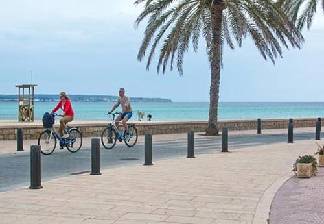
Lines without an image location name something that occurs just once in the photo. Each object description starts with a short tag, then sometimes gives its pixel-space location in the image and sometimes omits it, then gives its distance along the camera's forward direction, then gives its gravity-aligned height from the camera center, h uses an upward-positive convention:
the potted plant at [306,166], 11.07 -1.21
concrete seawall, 21.48 -1.13
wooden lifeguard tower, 32.59 -0.26
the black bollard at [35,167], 9.61 -1.11
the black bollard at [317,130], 22.72 -1.04
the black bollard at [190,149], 15.19 -1.23
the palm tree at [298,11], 28.42 +4.66
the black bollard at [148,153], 13.35 -1.19
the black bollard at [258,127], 28.08 -1.17
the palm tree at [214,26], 24.42 +3.28
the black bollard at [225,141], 16.68 -1.13
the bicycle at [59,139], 16.05 -1.12
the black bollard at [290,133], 21.05 -1.09
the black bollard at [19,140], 17.27 -1.19
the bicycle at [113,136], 18.30 -1.11
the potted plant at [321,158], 12.97 -1.22
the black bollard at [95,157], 11.39 -1.11
